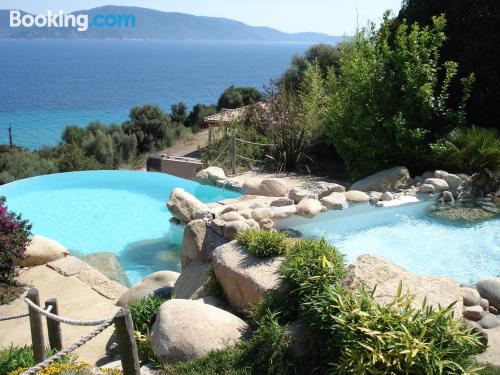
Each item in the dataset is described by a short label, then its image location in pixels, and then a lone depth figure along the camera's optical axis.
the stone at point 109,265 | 9.32
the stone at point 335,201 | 10.08
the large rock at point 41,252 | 9.36
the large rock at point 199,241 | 7.58
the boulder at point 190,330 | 5.00
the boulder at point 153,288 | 7.22
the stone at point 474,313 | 5.84
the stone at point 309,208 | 9.75
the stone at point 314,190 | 10.53
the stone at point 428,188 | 10.83
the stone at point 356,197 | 10.55
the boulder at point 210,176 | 13.18
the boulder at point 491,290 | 6.32
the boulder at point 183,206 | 10.48
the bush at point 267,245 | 6.09
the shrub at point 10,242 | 8.31
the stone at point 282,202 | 10.19
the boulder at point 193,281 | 6.65
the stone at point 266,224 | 8.91
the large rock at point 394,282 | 5.02
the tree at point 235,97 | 40.91
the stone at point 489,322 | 5.76
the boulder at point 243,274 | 5.71
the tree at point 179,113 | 43.47
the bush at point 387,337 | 3.95
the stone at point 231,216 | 8.80
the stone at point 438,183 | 10.91
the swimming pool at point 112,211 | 10.29
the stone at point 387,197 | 10.56
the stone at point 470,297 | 6.07
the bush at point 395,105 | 11.72
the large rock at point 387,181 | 11.40
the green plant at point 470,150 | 11.05
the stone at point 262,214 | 9.42
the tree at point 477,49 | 12.64
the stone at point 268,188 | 11.35
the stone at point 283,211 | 9.60
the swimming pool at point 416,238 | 7.93
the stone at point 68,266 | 9.06
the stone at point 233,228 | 7.52
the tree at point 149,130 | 34.78
